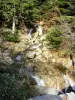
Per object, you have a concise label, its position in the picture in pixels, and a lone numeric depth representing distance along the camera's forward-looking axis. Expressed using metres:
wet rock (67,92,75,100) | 8.16
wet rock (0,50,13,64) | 10.42
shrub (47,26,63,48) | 11.92
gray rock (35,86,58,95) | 8.83
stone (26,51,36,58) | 11.38
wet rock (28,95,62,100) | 7.33
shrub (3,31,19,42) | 12.84
